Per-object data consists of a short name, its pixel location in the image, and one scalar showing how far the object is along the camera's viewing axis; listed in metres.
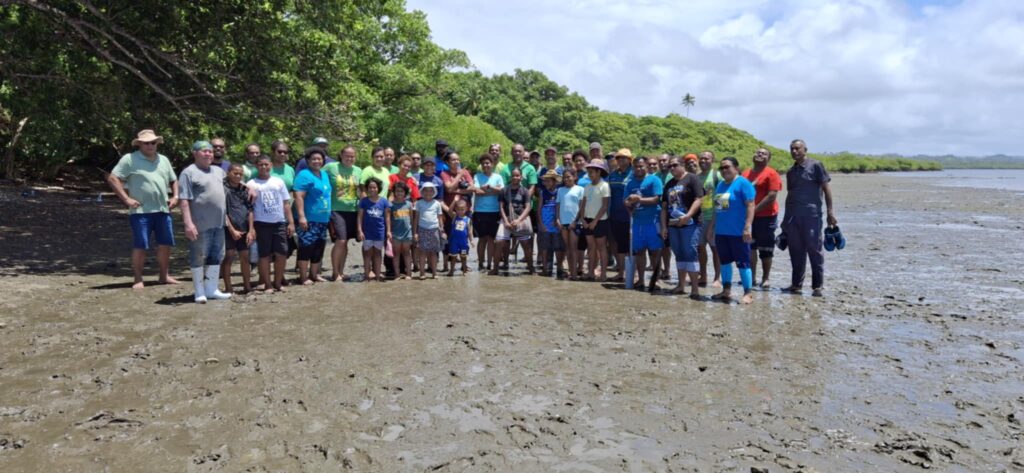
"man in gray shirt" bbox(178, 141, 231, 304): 7.62
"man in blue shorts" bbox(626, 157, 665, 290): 9.15
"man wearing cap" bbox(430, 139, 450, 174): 11.00
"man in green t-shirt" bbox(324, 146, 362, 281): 9.37
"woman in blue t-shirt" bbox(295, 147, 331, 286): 8.88
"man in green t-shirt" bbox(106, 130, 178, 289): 7.99
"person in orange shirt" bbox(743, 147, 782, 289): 9.23
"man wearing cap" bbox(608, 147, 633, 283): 9.85
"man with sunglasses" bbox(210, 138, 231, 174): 9.51
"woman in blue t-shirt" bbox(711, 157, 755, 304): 8.42
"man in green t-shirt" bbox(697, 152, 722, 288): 9.41
